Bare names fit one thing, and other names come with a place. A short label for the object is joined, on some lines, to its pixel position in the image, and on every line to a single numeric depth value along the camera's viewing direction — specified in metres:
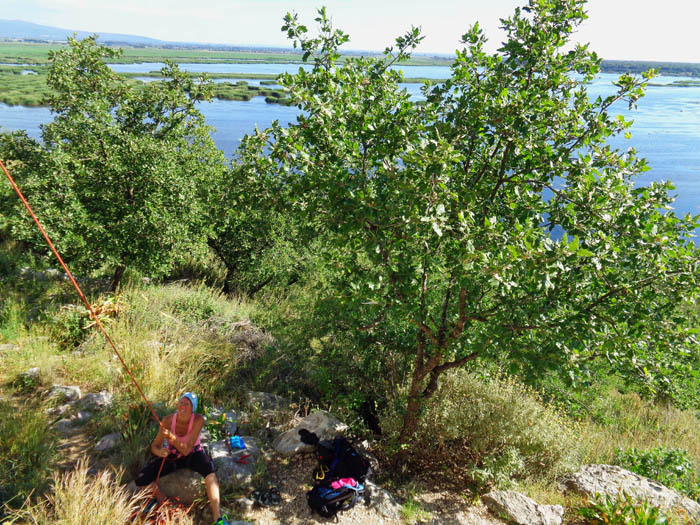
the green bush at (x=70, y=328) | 6.59
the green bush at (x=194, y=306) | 7.87
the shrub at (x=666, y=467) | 5.35
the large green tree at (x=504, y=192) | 3.01
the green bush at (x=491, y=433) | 5.07
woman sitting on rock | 4.00
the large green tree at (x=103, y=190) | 7.12
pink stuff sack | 4.20
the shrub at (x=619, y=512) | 3.92
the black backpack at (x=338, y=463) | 4.38
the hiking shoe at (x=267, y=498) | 4.21
